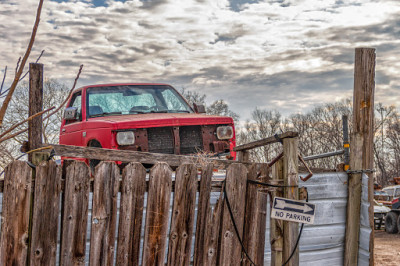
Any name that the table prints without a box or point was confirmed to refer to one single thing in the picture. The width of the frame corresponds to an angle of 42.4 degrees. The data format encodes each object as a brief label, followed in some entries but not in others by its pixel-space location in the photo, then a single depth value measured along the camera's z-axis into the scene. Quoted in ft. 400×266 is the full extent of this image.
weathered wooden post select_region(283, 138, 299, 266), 15.24
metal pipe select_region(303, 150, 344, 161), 21.25
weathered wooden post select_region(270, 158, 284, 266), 15.48
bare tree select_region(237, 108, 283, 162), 141.66
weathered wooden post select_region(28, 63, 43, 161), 13.07
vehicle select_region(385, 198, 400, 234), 70.63
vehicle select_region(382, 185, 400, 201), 76.75
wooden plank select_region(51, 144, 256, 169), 15.19
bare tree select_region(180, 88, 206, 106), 110.93
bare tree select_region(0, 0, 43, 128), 8.18
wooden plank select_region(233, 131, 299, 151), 15.30
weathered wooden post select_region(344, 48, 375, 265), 19.26
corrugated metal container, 18.97
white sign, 14.76
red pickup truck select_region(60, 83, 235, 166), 24.02
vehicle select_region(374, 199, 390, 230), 81.04
